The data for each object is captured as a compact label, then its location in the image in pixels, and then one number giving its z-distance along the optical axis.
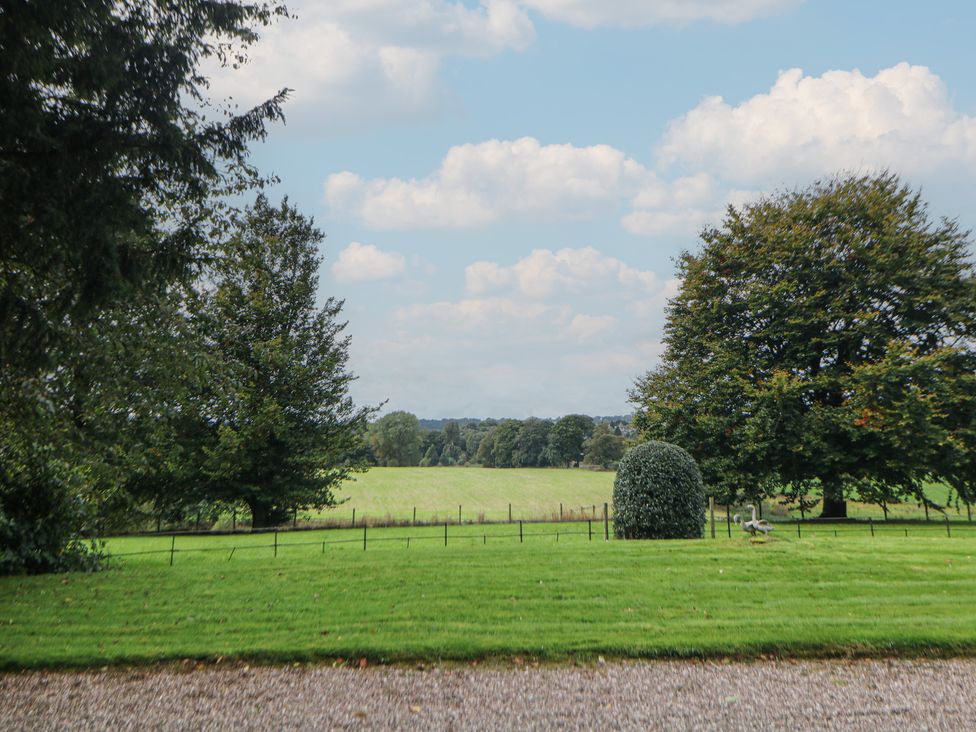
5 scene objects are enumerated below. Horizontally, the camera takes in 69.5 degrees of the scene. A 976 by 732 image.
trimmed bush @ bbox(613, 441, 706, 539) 17.30
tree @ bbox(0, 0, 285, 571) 7.65
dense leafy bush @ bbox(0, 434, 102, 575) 13.28
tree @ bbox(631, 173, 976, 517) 25.12
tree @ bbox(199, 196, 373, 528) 28.41
